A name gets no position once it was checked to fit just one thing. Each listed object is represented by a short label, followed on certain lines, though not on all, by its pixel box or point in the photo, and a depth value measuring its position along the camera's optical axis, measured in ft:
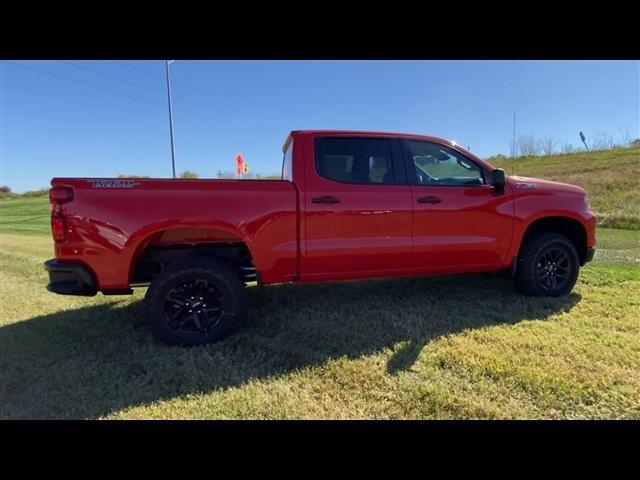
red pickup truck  10.31
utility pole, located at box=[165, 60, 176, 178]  70.66
